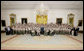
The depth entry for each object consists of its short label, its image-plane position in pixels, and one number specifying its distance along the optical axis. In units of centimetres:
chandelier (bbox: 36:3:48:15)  1281
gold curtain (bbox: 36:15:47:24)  1468
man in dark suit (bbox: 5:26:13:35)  1083
